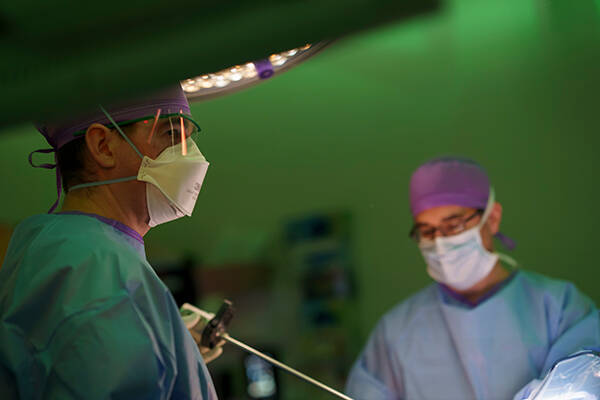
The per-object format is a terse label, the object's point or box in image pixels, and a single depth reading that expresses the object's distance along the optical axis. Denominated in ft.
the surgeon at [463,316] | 6.26
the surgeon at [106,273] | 3.33
